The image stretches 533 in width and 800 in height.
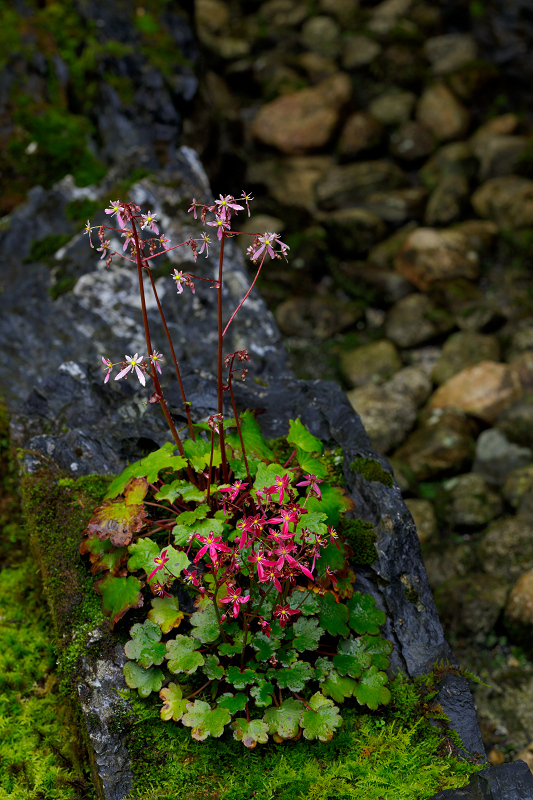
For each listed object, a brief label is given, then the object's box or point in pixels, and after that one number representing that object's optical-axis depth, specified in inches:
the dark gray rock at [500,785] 73.3
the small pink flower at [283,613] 84.6
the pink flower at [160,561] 85.6
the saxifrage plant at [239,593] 83.2
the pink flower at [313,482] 87.6
